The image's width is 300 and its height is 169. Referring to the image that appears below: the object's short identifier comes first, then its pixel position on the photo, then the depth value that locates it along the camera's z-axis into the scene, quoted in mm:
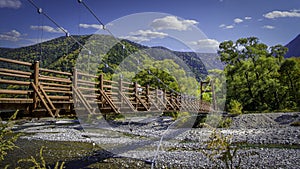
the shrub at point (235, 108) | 19412
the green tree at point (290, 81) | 23508
